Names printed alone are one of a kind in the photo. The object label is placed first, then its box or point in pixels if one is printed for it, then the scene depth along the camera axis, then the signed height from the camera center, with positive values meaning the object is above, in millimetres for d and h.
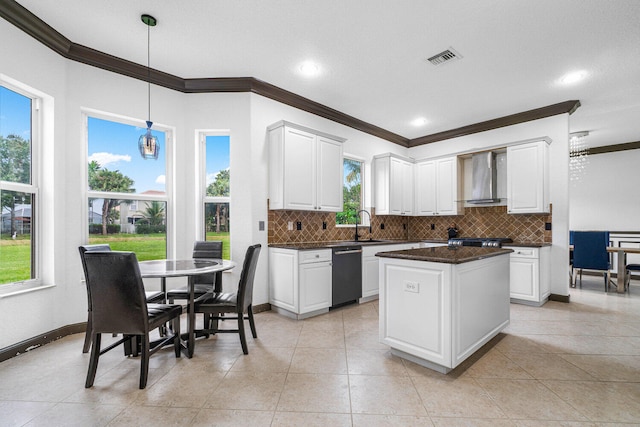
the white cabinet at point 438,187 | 5215 +474
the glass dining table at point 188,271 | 2246 -454
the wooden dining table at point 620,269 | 4840 -908
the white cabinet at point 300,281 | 3443 -804
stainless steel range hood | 4793 +565
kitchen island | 2150 -695
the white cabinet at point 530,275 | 4023 -844
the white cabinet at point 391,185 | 5219 +507
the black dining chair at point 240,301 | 2521 -743
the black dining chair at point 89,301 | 2514 -757
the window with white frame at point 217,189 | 3803 +305
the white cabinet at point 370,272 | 4207 -836
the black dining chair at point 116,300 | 1982 -579
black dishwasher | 3824 -803
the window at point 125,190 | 3229 +262
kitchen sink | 4043 -413
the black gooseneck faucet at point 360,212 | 5184 +15
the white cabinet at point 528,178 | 4230 +511
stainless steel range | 4363 -422
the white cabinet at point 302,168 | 3695 +586
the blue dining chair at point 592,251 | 4930 -639
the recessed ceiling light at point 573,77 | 3432 +1588
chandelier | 6145 +1234
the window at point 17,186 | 2553 +244
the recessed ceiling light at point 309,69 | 3288 +1620
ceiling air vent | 3029 +1614
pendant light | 2693 +612
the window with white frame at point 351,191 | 5078 +379
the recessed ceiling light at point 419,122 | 4984 +1550
